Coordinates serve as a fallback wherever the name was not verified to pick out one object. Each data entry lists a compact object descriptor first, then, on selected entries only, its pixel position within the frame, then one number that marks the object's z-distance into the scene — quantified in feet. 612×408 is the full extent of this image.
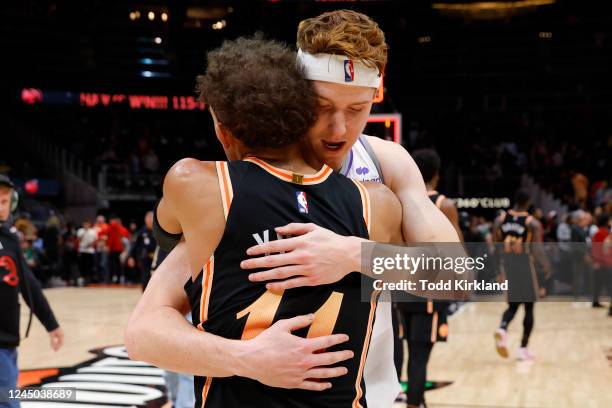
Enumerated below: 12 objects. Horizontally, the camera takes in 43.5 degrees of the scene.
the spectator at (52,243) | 54.75
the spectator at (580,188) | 58.23
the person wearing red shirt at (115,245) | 54.80
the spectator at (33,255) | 49.64
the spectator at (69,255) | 55.62
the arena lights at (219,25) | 86.59
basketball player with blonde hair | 5.28
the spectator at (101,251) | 55.62
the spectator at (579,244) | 29.09
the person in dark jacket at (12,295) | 13.19
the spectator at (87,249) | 54.73
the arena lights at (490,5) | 87.30
